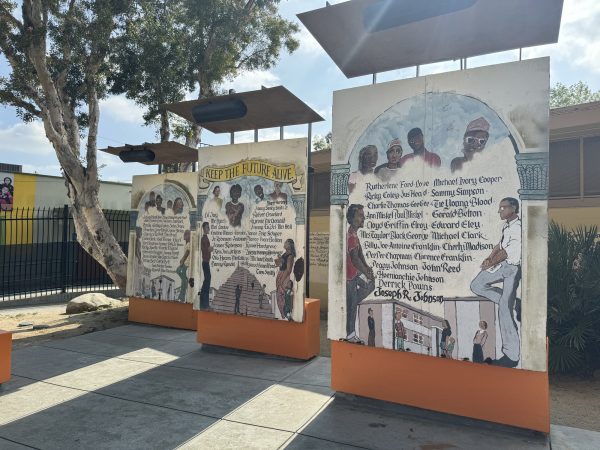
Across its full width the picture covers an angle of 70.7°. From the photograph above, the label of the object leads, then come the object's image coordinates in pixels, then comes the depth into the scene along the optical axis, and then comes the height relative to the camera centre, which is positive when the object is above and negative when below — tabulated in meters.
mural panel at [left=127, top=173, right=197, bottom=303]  7.82 -0.16
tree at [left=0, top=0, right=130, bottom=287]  9.39 +3.75
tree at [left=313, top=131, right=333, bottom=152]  36.88 +7.77
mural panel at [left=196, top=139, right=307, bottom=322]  5.90 +0.02
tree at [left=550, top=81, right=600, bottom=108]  29.72 +9.93
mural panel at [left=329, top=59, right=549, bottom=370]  3.72 +0.16
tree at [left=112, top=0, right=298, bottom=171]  11.78 +5.22
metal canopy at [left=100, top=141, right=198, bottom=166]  7.69 +1.48
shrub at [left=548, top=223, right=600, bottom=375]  5.75 -0.97
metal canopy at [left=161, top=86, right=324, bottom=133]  5.62 +1.73
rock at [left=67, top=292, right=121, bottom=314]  10.02 -1.82
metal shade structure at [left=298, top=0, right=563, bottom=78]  3.76 +1.98
